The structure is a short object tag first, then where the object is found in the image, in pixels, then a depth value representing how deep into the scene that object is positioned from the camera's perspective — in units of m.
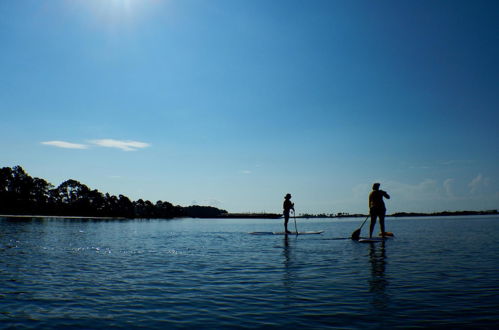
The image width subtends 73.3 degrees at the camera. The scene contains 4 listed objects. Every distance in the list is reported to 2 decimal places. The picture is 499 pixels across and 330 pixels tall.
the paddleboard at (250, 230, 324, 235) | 33.49
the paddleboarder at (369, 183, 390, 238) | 25.40
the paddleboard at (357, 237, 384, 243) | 23.12
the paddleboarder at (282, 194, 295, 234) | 34.06
